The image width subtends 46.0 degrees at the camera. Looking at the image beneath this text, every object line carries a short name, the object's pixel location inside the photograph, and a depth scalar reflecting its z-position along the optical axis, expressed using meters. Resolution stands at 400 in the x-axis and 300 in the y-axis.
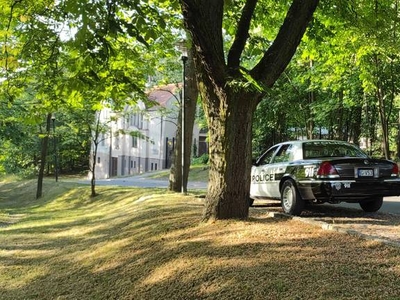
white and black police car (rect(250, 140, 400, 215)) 8.68
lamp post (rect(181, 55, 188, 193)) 16.23
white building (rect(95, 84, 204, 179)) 48.91
